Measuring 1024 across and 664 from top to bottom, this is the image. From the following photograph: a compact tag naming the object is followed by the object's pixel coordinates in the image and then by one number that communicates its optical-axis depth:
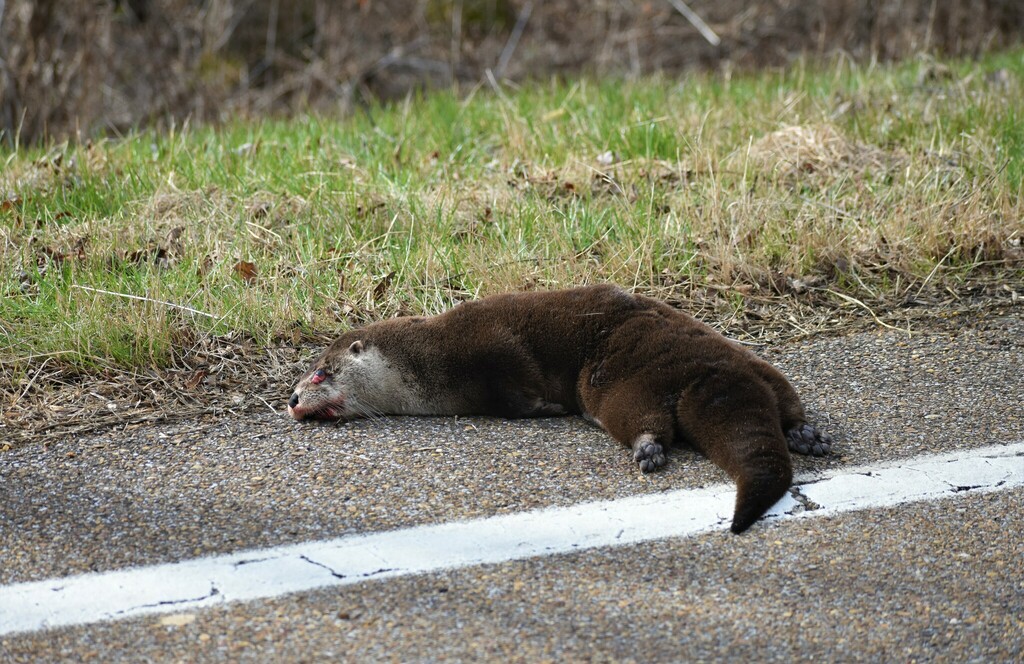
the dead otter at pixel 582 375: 8.50
